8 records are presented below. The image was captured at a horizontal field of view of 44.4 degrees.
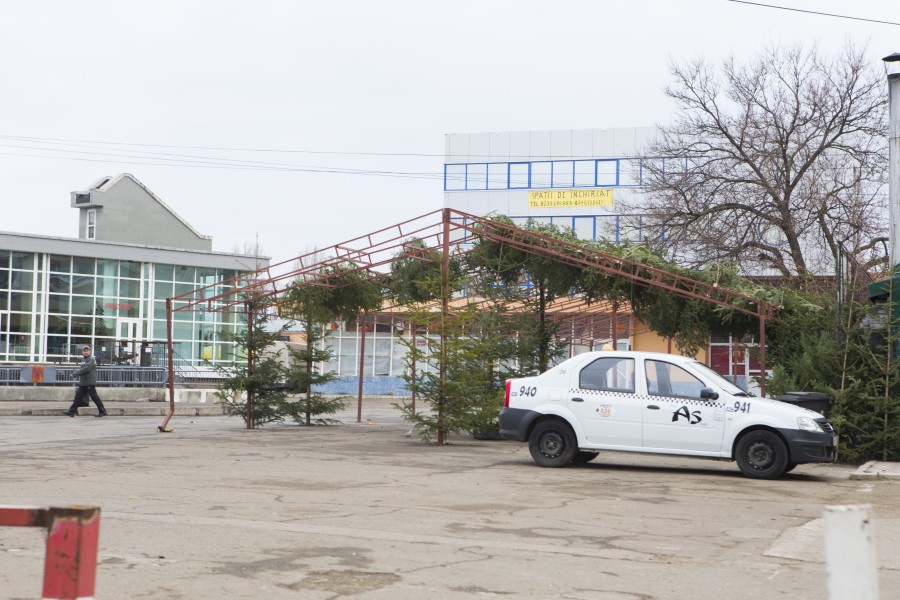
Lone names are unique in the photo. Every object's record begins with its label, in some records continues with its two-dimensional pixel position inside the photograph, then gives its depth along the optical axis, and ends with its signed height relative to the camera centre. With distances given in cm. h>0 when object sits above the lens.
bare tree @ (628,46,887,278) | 3098 +552
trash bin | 1684 -57
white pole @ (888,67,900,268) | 1905 +364
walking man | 2939 -82
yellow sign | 7081 +1045
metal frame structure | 2000 +184
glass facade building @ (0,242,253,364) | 5075 +215
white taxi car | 1453 -76
